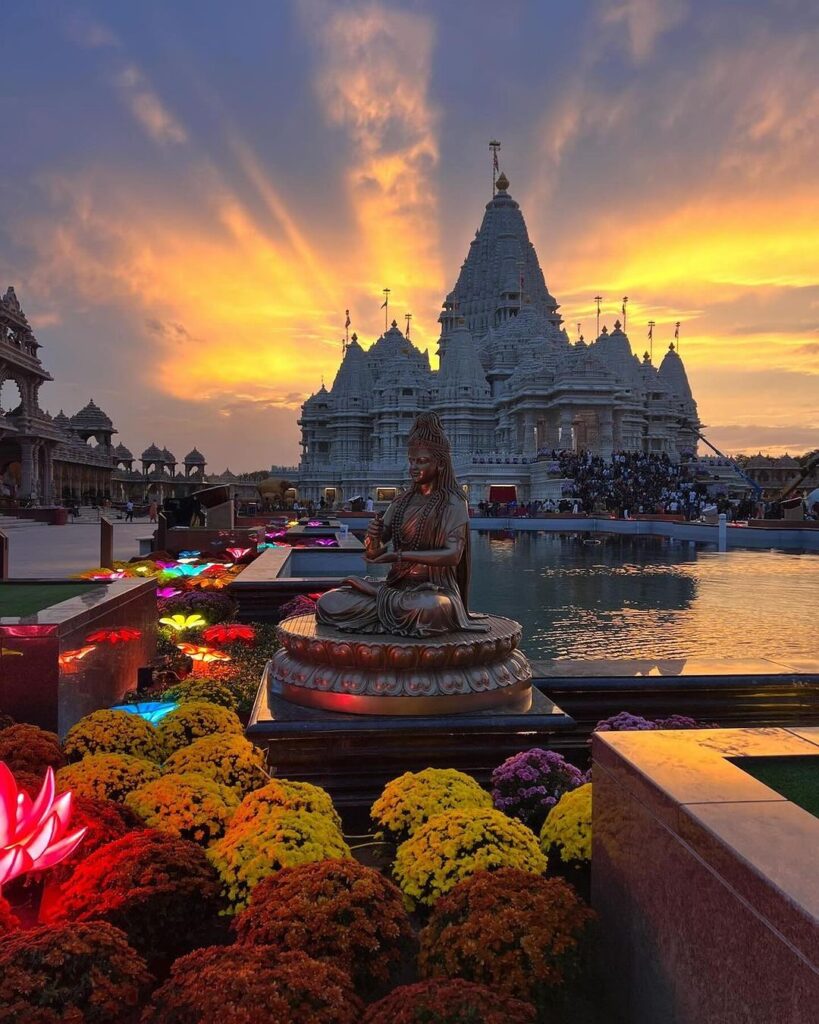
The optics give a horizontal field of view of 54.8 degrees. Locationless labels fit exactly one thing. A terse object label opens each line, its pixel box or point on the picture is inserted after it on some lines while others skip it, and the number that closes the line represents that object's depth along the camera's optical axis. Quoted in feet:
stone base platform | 14.28
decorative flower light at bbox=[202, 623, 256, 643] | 28.91
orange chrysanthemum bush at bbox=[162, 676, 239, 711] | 19.15
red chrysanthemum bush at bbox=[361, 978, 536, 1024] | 6.98
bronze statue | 16.25
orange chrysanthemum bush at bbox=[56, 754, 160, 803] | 12.66
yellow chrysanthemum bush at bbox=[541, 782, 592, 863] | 11.18
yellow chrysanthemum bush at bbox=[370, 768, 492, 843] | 11.91
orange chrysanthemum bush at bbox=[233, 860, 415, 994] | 8.38
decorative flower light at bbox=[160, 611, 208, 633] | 32.12
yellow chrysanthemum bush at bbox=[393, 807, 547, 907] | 10.27
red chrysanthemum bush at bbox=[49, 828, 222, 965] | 9.14
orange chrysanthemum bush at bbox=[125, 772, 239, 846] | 11.60
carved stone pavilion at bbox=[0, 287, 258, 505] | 148.87
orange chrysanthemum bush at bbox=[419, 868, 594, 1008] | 8.27
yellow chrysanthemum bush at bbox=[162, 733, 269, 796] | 13.39
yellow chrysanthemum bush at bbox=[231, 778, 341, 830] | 11.12
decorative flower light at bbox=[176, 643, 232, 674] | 25.88
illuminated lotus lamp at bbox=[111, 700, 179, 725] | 19.17
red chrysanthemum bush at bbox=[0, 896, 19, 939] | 8.71
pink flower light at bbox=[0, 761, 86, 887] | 9.05
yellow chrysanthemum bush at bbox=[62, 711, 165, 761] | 14.82
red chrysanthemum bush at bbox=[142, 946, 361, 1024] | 6.89
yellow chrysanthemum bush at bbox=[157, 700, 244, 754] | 15.83
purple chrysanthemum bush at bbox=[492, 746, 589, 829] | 13.17
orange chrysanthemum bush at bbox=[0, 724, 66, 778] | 13.78
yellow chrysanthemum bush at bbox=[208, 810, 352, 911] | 9.98
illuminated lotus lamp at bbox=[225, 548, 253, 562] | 49.88
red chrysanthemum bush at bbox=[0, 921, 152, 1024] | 7.05
